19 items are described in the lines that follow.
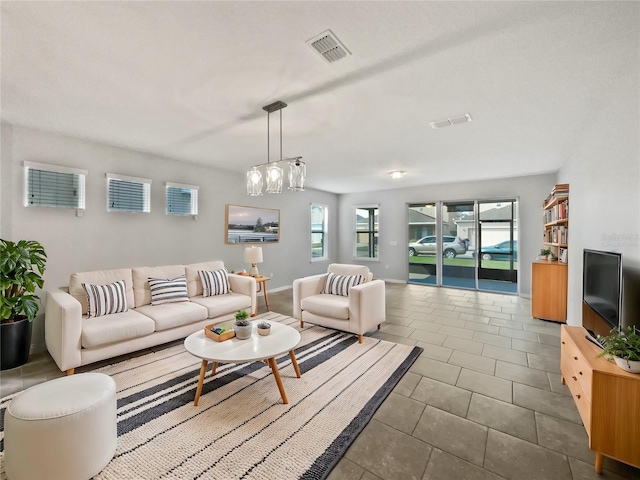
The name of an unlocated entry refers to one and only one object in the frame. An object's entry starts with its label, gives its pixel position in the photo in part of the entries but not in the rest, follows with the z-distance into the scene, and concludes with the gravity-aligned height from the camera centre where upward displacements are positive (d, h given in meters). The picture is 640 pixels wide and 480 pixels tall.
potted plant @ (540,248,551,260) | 4.79 -0.26
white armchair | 3.49 -0.85
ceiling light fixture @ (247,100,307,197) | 2.94 +0.67
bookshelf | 4.19 -0.56
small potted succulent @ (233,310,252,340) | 2.56 -0.81
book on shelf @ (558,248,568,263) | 4.36 -0.25
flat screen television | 1.84 -0.33
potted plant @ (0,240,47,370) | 2.73 -0.60
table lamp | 5.17 -0.33
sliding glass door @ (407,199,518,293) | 6.34 -0.14
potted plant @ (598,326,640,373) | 1.59 -0.64
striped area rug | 1.67 -1.31
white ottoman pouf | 1.47 -1.05
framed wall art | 5.49 +0.28
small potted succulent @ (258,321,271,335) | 2.66 -0.85
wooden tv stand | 1.55 -0.97
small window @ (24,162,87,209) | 3.23 +0.61
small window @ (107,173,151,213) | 3.87 +0.62
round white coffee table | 2.21 -0.92
